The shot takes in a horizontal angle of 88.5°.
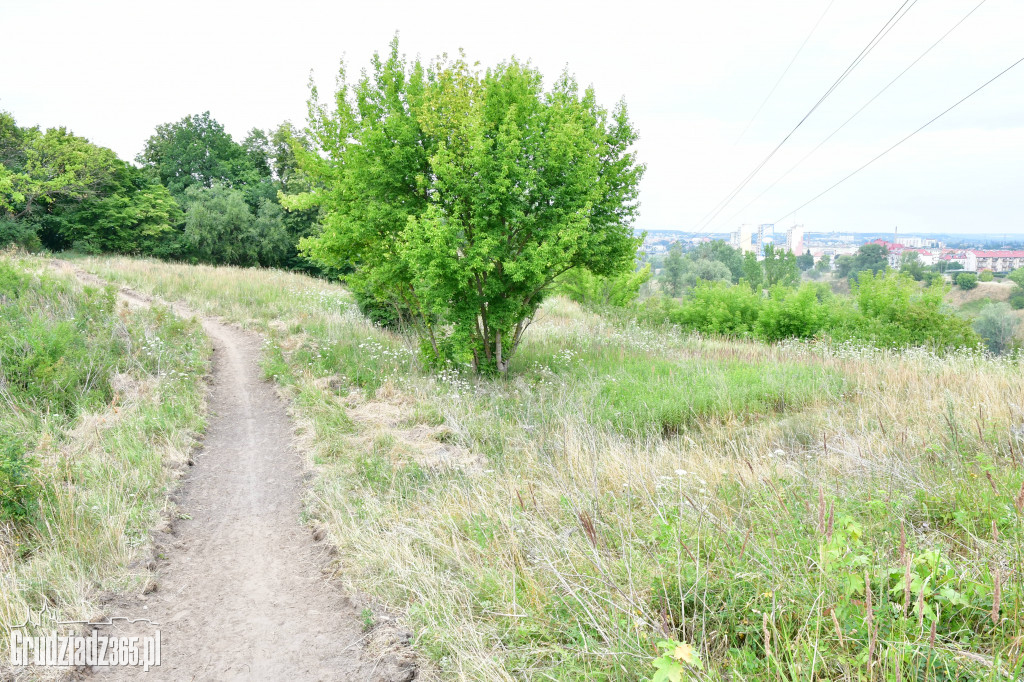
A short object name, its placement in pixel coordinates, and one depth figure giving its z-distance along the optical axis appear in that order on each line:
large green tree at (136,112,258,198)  45.81
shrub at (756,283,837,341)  24.52
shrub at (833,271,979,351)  21.03
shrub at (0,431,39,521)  5.20
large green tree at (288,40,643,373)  9.77
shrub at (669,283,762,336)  27.77
